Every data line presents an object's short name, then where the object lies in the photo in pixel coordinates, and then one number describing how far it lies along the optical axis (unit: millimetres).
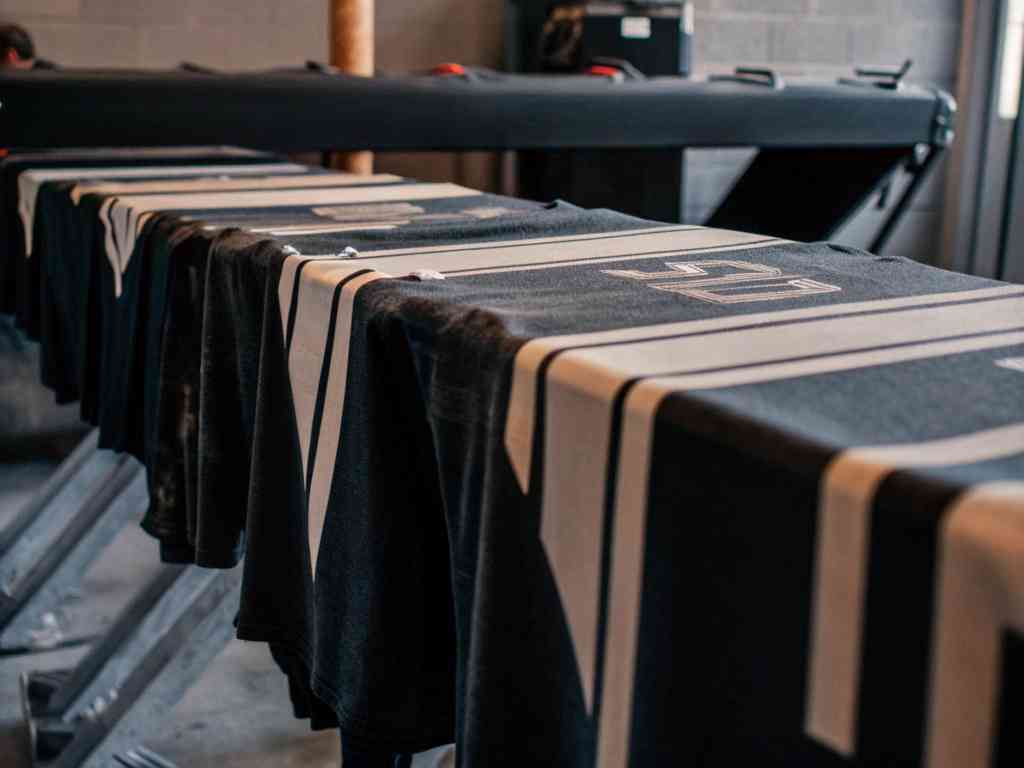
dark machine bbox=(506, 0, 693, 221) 3623
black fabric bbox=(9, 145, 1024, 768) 473
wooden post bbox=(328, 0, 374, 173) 2583
